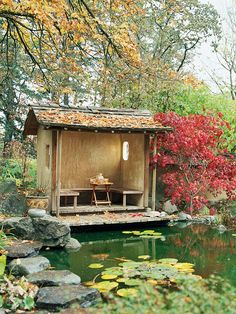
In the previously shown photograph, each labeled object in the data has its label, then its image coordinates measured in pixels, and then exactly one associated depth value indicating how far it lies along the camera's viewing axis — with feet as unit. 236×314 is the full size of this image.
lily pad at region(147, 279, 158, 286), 20.62
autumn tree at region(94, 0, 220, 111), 49.52
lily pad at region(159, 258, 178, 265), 24.62
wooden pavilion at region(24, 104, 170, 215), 36.70
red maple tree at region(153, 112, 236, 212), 40.14
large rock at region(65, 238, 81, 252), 28.64
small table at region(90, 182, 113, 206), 39.52
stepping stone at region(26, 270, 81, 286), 20.62
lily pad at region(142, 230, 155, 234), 33.47
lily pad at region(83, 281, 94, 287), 20.79
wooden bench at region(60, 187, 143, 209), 37.19
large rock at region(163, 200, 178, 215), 41.57
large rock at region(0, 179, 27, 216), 35.22
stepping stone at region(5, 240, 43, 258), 24.88
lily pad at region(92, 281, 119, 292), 19.82
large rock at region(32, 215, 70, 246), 28.19
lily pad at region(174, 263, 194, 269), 23.77
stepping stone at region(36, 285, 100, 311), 18.13
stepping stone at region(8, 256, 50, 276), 22.27
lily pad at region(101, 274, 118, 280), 21.56
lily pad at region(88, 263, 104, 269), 23.99
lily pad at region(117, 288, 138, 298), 18.79
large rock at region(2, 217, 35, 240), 28.50
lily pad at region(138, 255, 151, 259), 26.30
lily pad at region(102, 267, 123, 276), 22.26
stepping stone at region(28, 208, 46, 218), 29.51
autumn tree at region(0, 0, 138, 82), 23.21
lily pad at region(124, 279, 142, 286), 20.27
